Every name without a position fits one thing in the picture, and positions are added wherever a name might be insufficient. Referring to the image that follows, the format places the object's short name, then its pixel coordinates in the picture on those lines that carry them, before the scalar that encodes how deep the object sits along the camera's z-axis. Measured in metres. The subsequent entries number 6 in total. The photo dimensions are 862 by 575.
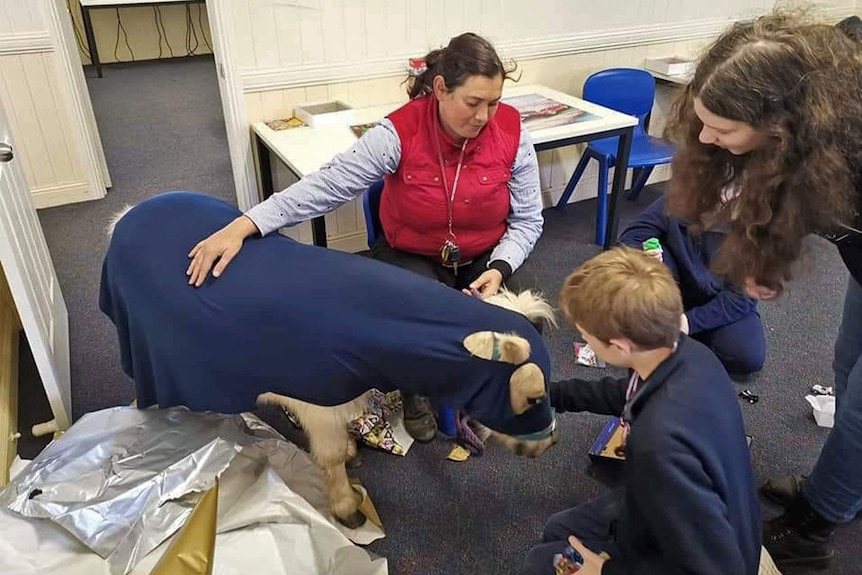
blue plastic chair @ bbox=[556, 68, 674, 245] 3.23
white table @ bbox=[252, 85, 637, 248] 2.38
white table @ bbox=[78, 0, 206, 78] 5.88
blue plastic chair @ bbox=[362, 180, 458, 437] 2.19
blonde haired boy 1.06
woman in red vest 1.79
